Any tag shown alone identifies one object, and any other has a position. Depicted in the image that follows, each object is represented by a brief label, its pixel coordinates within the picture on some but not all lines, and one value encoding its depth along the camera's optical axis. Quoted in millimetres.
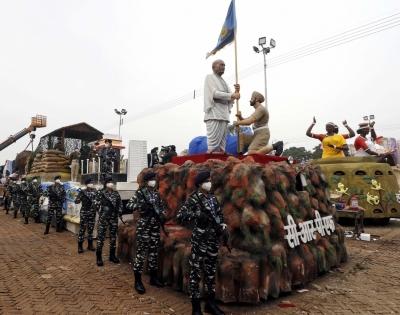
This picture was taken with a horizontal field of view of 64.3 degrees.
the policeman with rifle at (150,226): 5973
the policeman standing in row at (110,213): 7727
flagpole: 7030
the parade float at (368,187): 12227
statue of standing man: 7297
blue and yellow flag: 7465
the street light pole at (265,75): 25062
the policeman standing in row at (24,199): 16139
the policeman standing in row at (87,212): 9239
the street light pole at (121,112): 36812
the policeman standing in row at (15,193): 18516
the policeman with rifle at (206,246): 4637
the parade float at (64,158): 12805
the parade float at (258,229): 5066
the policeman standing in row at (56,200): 12422
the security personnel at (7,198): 21628
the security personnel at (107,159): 12688
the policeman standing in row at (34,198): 15961
